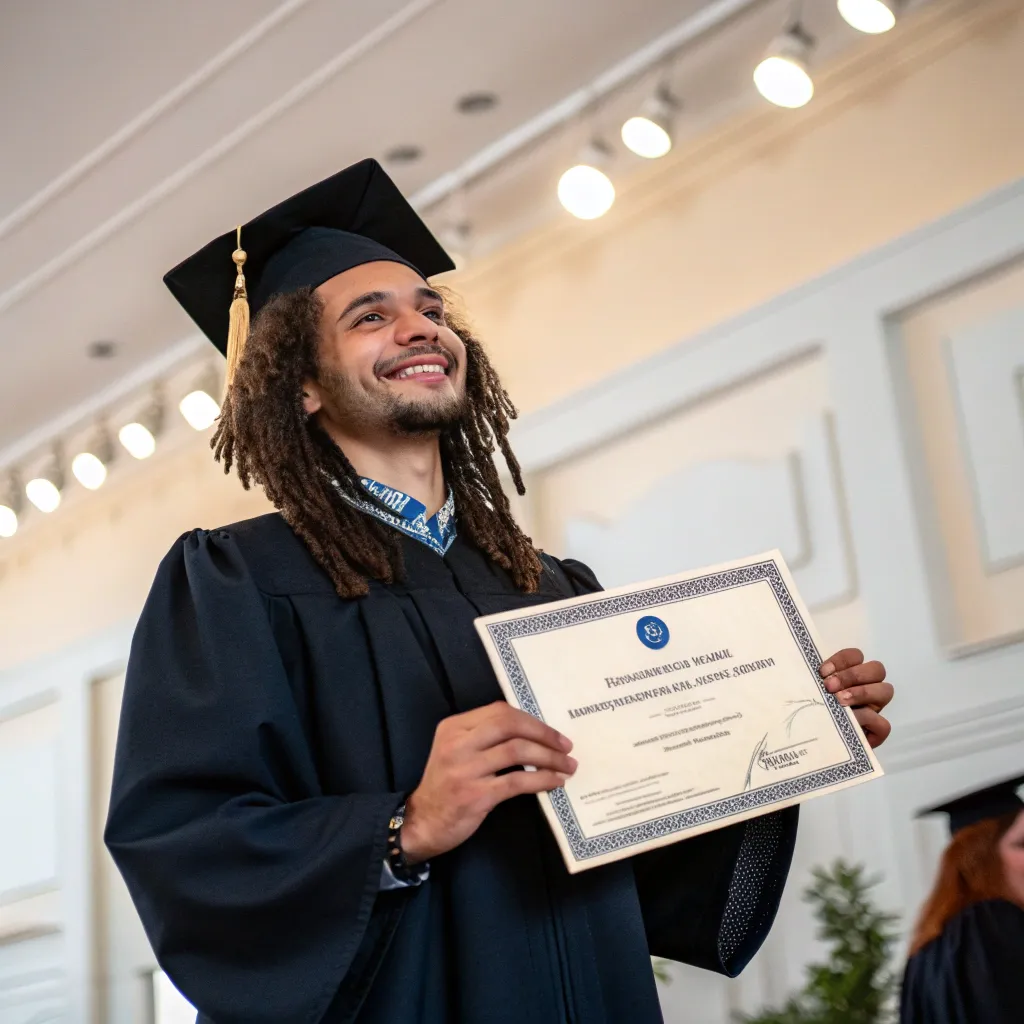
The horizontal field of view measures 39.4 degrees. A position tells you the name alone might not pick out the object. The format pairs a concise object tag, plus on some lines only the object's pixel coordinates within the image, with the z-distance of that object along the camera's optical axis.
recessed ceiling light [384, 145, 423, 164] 4.13
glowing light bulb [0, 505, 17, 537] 5.63
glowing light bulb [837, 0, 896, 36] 3.37
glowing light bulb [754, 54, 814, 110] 3.50
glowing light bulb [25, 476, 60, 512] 5.31
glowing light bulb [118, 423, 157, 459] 4.99
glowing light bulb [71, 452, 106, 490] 5.14
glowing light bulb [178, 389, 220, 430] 4.67
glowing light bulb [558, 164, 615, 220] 3.88
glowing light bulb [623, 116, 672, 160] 3.76
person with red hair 2.26
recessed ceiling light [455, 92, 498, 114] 3.92
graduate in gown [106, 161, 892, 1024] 1.45
